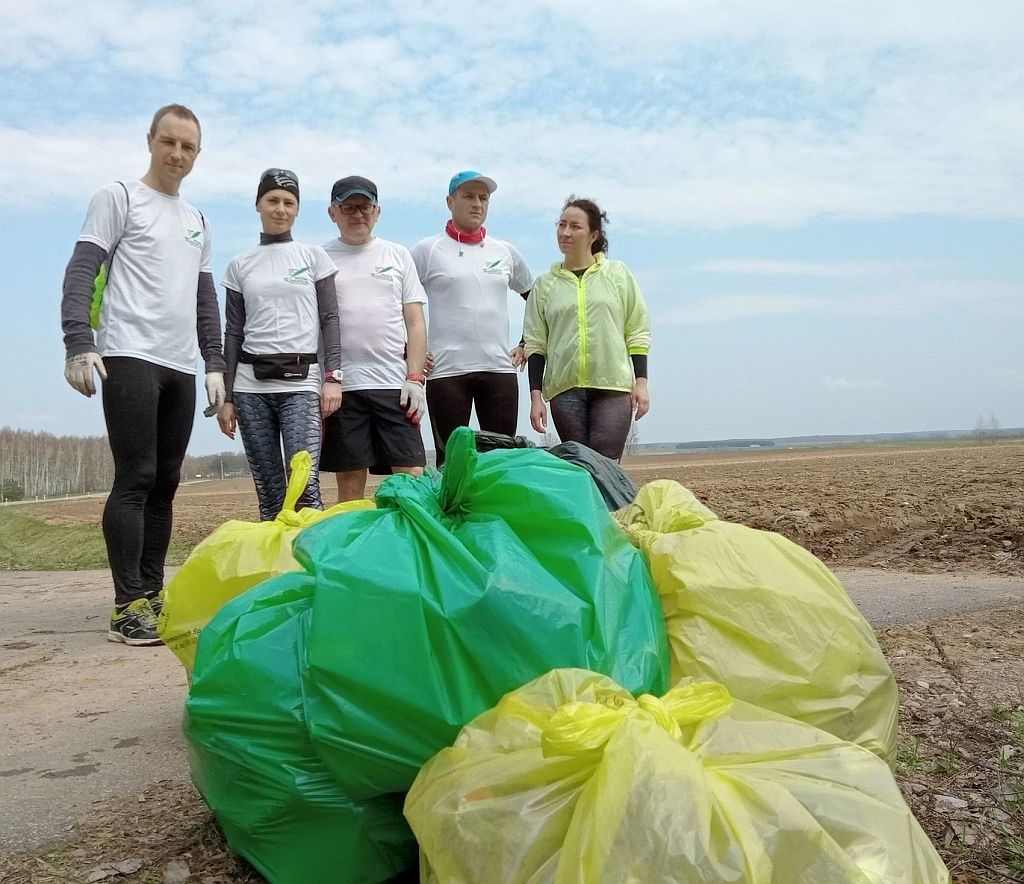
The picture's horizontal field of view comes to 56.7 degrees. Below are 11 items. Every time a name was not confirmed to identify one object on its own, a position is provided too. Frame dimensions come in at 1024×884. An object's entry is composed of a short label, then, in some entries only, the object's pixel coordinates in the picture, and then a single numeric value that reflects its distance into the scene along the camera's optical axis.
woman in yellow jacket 3.98
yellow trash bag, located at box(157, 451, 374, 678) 2.28
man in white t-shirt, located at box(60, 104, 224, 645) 3.32
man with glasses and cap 3.87
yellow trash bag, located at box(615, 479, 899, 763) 1.72
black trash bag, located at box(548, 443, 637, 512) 2.46
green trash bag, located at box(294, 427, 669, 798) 1.51
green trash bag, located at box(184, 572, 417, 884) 1.61
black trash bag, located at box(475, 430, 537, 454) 2.37
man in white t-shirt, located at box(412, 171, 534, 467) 3.98
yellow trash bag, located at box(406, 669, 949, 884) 1.14
